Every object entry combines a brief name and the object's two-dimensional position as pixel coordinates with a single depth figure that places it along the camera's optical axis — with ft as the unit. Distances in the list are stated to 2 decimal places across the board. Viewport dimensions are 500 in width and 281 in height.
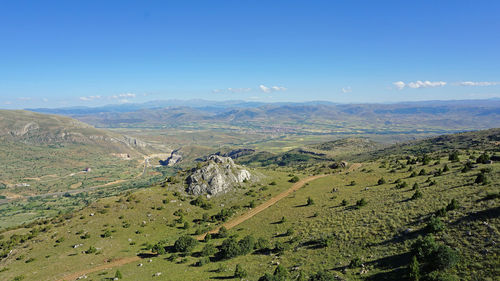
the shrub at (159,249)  168.14
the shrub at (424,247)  96.38
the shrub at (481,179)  149.38
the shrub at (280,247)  142.02
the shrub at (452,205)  124.88
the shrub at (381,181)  232.96
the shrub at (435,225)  112.57
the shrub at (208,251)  156.87
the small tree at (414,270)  88.79
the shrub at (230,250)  147.95
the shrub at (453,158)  247.46
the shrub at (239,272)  120.82
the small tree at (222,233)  190.08
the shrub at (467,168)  190.56
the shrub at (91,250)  179.01
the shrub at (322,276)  100.52
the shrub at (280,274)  107.14
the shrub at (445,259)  90.63
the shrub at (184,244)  169.37
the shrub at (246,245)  149.84
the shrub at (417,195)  160.26
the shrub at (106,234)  201.38
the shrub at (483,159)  203.84
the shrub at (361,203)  179.81
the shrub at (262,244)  151.64
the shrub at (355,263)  109.17
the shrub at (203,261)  144.46
